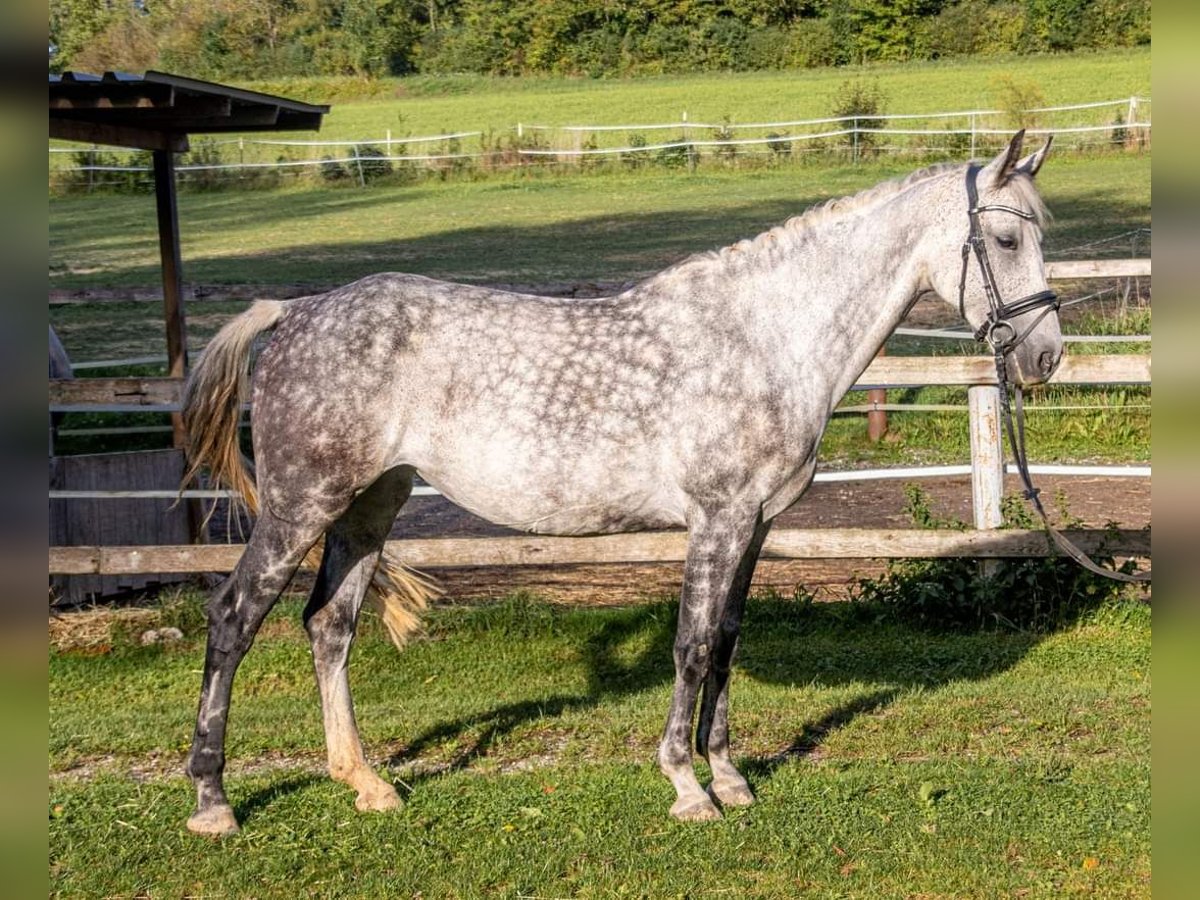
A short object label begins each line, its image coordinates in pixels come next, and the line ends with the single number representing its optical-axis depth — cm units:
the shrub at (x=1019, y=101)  3631
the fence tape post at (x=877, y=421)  1173
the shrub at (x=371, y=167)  3603
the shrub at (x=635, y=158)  3559
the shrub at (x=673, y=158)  3547
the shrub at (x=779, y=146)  3434
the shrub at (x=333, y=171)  3650
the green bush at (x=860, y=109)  3462
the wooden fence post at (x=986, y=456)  703
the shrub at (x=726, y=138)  3519
